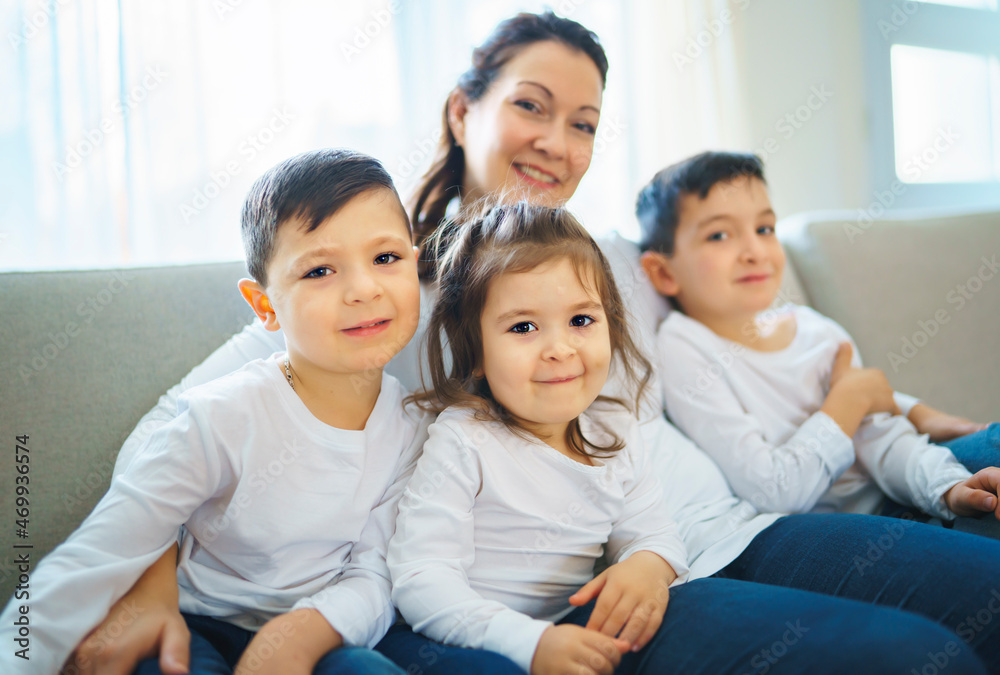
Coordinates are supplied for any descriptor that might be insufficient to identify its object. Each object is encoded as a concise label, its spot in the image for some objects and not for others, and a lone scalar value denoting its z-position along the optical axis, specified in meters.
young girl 0.76
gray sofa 1.02
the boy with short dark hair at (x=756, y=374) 1.18
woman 0.73
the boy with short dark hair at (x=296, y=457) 0.82
